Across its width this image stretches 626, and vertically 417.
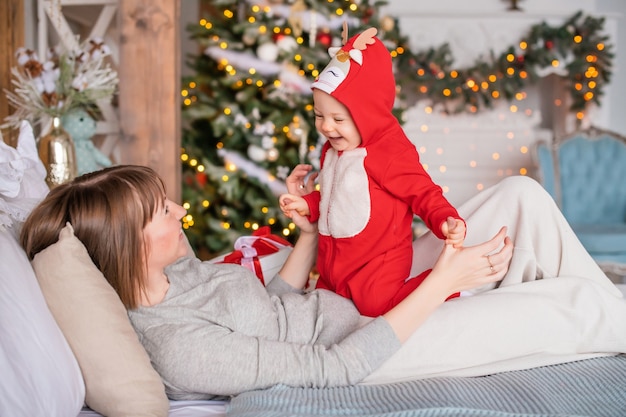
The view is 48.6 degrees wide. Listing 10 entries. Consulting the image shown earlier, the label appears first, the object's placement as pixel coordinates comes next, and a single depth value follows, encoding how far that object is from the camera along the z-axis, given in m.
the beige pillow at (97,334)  1.27
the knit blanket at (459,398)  1.28
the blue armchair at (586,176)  4.41
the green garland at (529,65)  4.98
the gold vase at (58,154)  2.74
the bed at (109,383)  1.20
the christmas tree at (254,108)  3.93
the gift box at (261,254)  2.01
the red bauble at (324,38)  3.95
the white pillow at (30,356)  1.15
